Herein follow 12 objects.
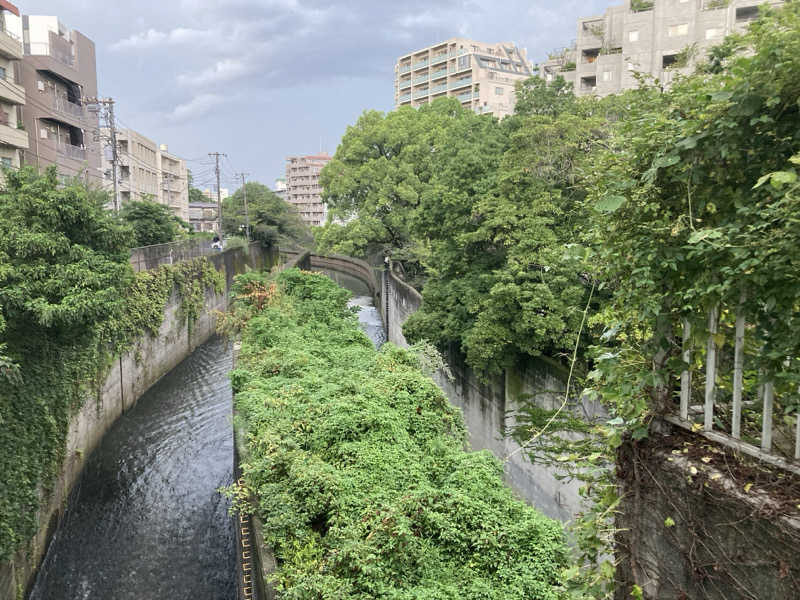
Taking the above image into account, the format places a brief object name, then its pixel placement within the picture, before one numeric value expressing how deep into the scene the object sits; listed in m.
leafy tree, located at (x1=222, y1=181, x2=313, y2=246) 47.91
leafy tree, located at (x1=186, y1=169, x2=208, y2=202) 90.69
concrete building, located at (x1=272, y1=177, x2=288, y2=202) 132.31
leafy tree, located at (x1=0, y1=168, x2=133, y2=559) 9.39
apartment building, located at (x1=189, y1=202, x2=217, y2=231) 80.31
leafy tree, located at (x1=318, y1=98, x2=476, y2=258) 25.53
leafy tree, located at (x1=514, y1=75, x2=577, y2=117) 16.83
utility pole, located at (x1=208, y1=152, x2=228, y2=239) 44.57
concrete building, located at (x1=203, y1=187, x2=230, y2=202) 112.82
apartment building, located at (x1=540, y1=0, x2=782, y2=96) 28.50
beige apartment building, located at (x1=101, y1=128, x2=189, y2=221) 43.16
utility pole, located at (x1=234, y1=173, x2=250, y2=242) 44.19
